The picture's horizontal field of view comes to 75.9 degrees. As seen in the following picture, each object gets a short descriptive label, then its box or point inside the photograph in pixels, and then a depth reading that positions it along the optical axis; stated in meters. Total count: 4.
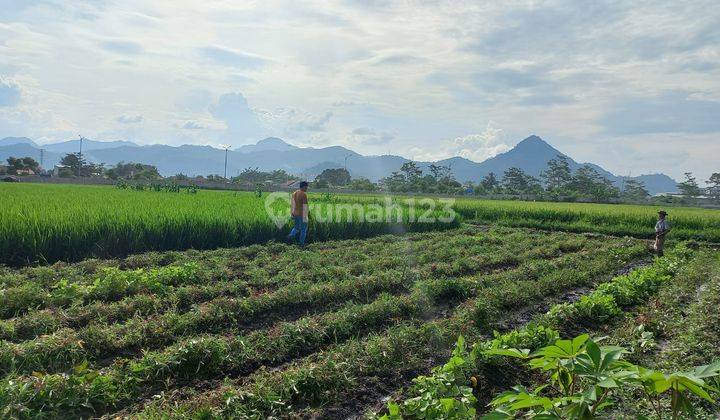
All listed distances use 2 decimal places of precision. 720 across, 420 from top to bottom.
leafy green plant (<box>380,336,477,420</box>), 3.10
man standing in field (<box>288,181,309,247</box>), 12.81
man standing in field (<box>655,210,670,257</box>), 12.91
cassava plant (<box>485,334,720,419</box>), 1.30
